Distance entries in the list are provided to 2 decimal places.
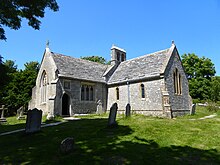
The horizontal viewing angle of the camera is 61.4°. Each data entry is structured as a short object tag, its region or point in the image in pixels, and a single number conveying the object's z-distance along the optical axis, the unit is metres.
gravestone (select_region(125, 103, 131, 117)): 16.30
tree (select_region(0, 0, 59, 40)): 11.07
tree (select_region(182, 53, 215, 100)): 43.84
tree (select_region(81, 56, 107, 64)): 57.02
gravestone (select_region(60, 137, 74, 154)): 7.00
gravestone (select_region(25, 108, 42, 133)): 10.55
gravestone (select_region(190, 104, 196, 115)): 21.92
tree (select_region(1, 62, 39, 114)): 31.48
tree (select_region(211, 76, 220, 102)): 41.66
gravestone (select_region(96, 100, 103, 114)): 23.97
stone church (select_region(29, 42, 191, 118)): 19.86
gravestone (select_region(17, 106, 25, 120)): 19.97
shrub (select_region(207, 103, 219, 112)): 26.67
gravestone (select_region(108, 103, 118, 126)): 11.66
